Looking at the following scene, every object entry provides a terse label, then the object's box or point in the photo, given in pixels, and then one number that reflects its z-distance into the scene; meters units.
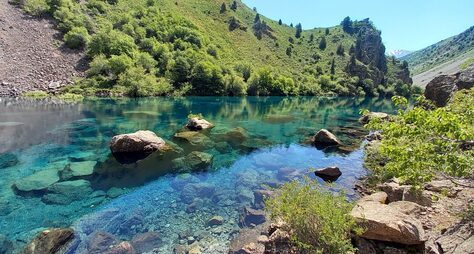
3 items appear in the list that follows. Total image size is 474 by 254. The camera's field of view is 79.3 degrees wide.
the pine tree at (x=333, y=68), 176.75
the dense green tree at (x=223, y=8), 183.44
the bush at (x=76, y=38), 87.38
